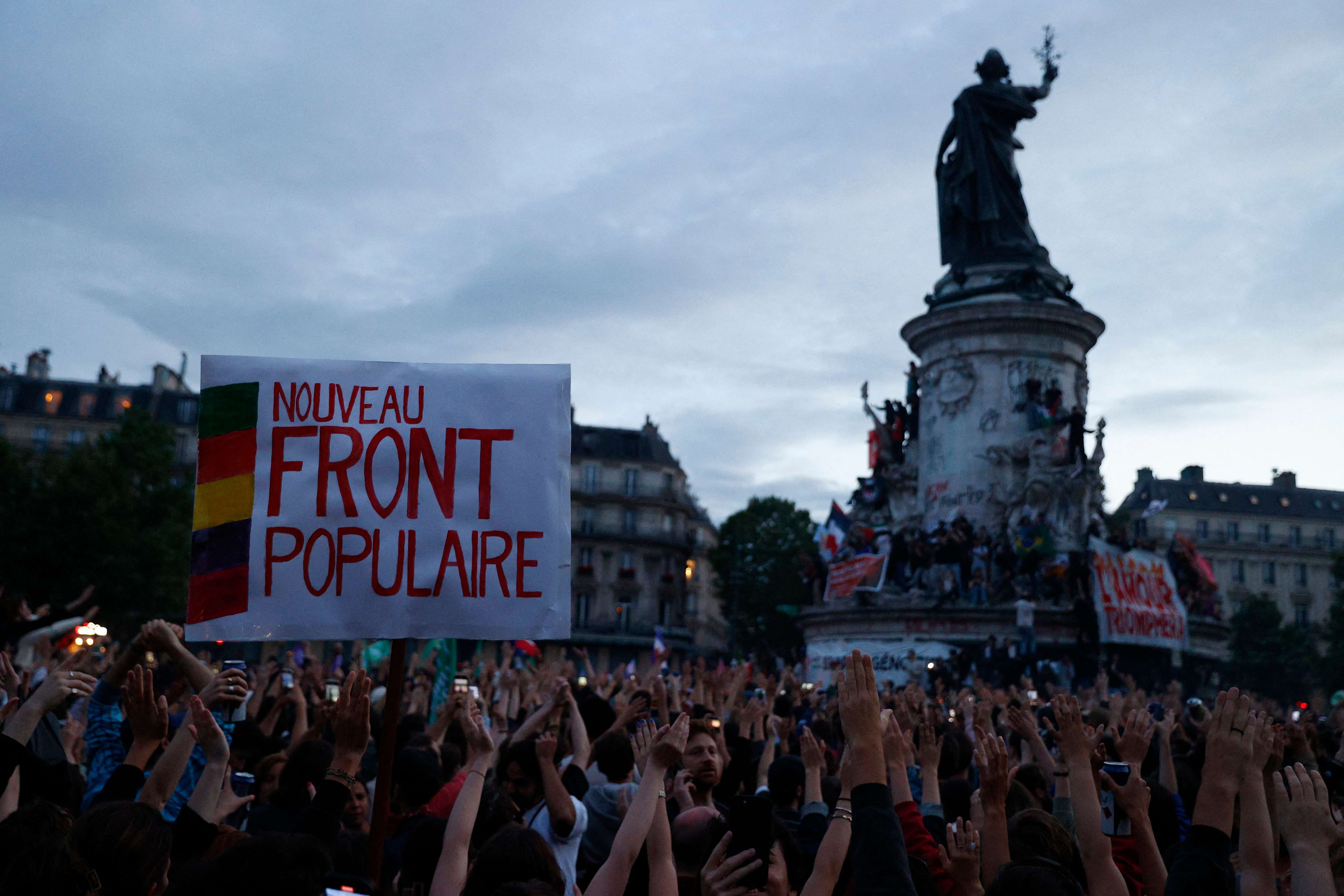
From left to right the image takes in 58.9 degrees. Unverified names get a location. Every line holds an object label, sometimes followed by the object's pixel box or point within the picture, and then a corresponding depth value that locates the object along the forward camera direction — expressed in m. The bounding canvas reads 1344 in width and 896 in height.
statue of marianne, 38.88
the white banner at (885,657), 32.62
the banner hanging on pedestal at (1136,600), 32.84
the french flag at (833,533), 40.56
